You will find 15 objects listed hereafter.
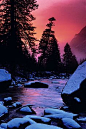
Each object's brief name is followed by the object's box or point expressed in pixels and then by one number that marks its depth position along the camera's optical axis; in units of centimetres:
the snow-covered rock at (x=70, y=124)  425
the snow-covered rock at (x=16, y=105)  646
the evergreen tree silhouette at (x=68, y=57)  5409
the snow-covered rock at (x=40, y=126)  372
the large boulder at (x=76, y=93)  648
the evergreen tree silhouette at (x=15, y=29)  1912
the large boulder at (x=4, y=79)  1109
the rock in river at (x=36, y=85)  1339
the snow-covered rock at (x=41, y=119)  439
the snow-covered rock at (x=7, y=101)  700
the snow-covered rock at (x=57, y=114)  490
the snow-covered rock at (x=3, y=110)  507
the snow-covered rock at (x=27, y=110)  564
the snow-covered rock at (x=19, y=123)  402
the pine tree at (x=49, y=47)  3872
